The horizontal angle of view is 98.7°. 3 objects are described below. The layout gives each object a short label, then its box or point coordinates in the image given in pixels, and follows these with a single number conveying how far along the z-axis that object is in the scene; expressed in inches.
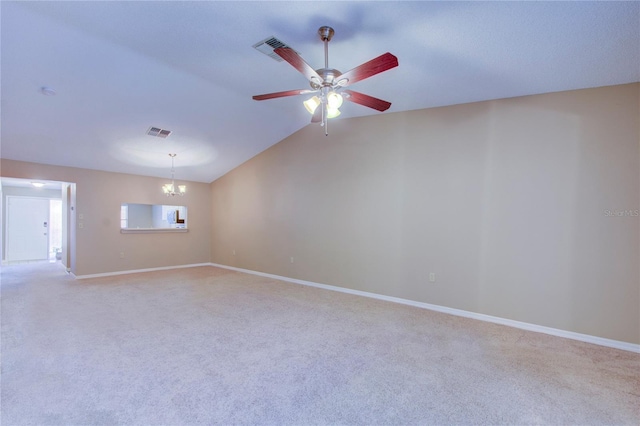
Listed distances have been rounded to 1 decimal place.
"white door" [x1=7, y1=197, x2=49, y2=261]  316.5
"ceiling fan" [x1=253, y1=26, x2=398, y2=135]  74.5
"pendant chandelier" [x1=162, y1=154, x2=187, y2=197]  241.8
